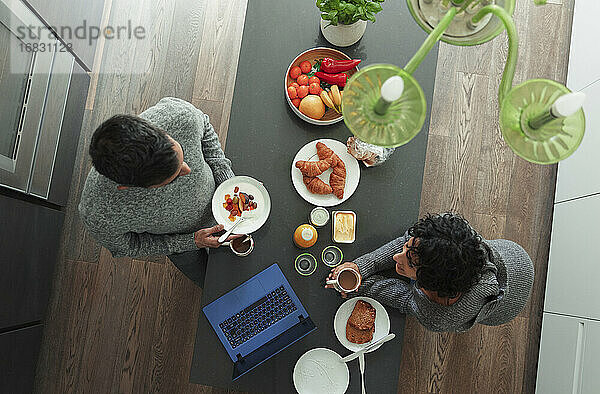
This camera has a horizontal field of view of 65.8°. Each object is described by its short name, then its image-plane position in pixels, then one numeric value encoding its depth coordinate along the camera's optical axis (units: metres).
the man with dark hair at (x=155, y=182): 1.29
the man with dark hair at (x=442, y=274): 1.51
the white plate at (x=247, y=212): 1.62
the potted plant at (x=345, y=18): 1.51
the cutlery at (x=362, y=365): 1.52
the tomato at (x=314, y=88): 1.67
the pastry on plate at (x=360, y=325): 1.58
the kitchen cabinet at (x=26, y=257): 1.90
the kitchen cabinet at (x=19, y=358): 2.02
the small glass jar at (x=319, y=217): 1.64
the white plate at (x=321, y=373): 1.57
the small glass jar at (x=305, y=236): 1.61
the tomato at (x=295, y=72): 1.69
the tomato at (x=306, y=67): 1.69
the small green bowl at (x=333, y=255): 1.65
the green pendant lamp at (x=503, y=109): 0.82
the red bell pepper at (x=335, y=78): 1.66
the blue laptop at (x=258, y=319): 1.57
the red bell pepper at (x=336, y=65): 1.66
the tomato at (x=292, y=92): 1.67
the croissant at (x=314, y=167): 1.64
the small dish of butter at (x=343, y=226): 1.66
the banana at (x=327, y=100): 1.65
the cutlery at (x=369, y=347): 1.51
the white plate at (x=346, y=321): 1.59
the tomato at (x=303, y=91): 1.67
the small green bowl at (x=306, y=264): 1.65
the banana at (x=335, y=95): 1.64
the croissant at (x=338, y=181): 1.65
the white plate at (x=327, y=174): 1.67
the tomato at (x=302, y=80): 1.68
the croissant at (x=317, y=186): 1.65
